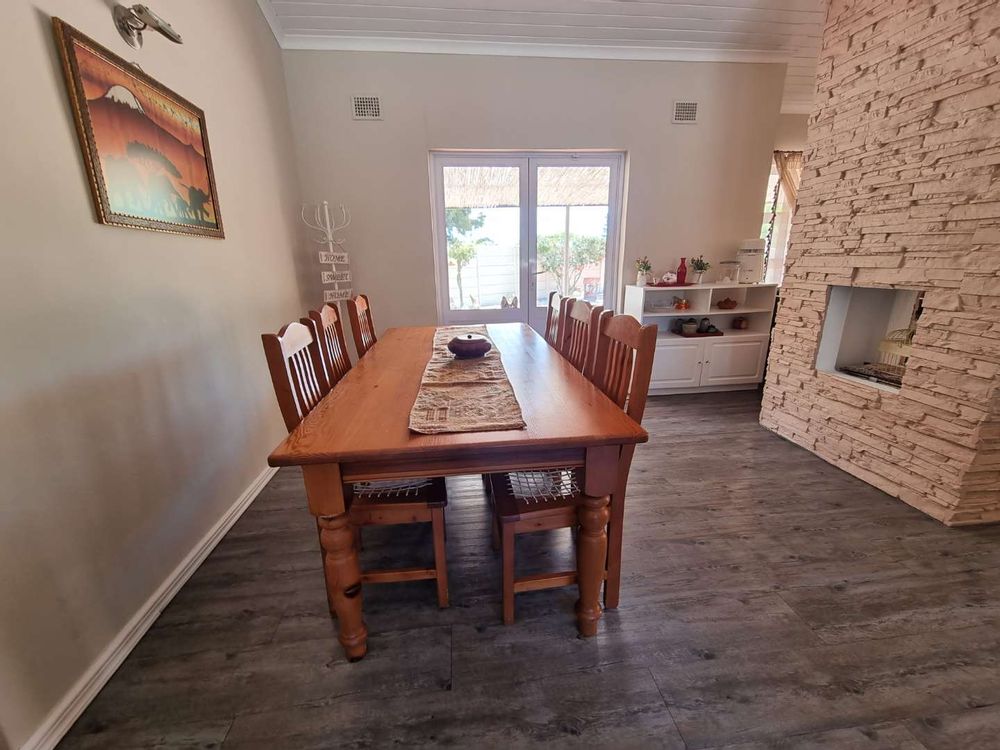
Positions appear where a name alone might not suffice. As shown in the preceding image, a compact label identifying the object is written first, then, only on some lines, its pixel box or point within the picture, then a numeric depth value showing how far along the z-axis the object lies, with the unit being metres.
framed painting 1.22
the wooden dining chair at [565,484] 1.17
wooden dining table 0.99
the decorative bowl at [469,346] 1.72
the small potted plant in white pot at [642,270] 3.49
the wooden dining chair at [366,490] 1.14
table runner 1.09
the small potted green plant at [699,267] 3.51
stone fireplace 1.67
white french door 3.40
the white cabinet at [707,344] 3.46
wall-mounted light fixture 1.35
